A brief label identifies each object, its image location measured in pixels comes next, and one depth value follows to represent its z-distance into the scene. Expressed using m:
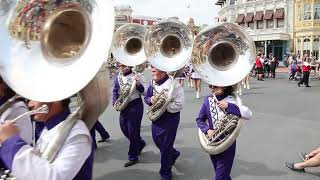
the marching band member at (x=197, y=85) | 13.87
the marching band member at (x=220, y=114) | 3.91
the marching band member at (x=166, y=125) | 5.23
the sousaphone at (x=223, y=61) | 3.93
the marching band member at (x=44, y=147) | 2.11
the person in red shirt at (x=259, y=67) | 21.89
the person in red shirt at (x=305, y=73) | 17.69
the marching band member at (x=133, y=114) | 6.08
